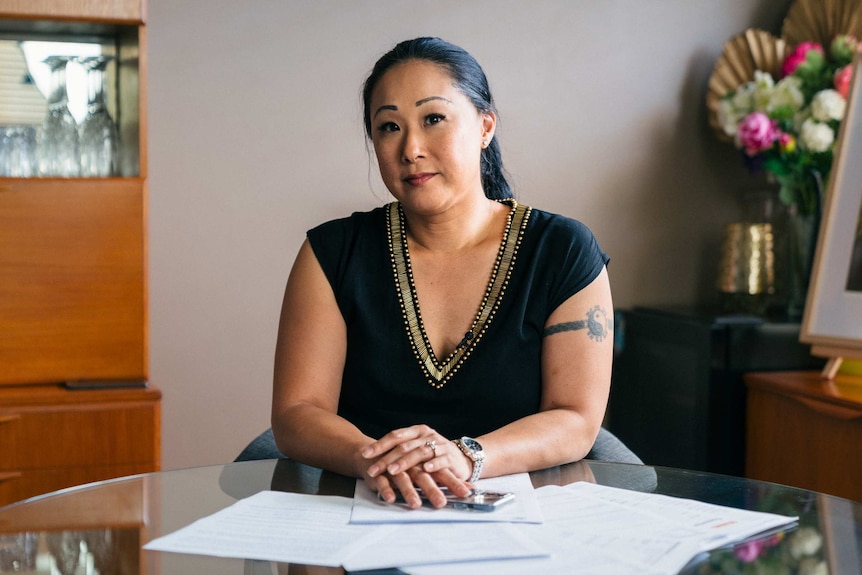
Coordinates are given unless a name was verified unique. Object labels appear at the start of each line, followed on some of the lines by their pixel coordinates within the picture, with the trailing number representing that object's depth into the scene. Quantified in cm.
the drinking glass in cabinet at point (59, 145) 265
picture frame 281
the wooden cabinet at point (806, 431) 267
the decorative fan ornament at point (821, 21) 320
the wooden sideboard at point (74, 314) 248
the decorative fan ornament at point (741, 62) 335
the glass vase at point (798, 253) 325
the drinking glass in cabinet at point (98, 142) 268
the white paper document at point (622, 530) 108
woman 189
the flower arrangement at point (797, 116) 305
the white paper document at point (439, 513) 125
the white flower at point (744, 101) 323
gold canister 327
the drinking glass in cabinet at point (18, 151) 261
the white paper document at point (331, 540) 111
